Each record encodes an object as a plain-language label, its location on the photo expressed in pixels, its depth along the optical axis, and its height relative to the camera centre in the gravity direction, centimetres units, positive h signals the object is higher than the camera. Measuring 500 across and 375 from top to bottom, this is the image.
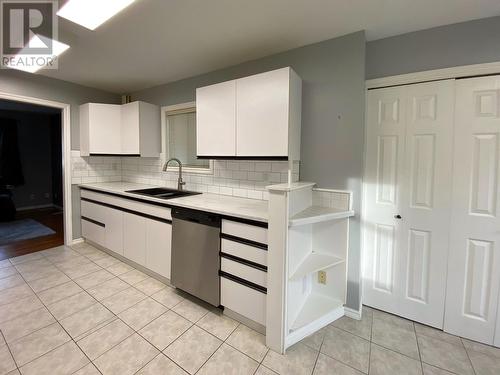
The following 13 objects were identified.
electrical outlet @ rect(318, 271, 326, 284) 217 -97
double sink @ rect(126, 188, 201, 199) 287 -28
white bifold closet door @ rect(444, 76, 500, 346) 174 -30
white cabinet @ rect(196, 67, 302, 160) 193 +50
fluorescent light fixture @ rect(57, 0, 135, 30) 158 +113
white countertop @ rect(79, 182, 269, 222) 187 -31
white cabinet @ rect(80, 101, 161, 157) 332 +60
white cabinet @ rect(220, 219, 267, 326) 179 -78
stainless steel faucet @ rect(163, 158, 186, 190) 307 -15
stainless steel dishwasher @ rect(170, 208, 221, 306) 203 -75
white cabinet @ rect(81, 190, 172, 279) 247 -73
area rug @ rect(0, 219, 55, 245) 383 -111
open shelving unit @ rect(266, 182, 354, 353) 163 -75
